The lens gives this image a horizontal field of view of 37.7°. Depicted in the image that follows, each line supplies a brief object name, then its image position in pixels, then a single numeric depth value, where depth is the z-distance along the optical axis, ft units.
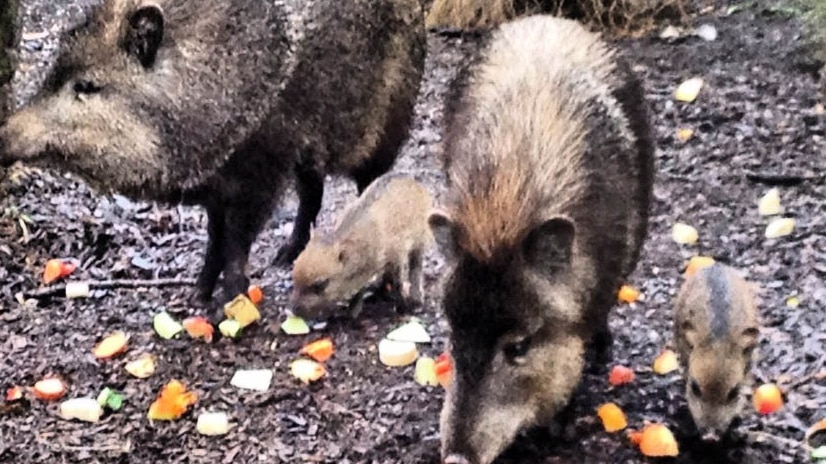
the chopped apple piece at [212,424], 14.32
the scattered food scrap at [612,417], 13.84
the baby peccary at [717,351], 12.98
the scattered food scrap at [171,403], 14.62
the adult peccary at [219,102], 14.60
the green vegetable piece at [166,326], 16.22
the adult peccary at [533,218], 11.75
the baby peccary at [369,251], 15.96
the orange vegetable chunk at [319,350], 15.64
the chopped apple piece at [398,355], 15.46
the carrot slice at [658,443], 13.30
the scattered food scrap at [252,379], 15.11
